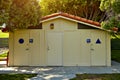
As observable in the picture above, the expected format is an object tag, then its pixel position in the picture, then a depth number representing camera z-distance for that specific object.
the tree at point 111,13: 6.94
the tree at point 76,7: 12.54
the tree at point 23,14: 6.43
